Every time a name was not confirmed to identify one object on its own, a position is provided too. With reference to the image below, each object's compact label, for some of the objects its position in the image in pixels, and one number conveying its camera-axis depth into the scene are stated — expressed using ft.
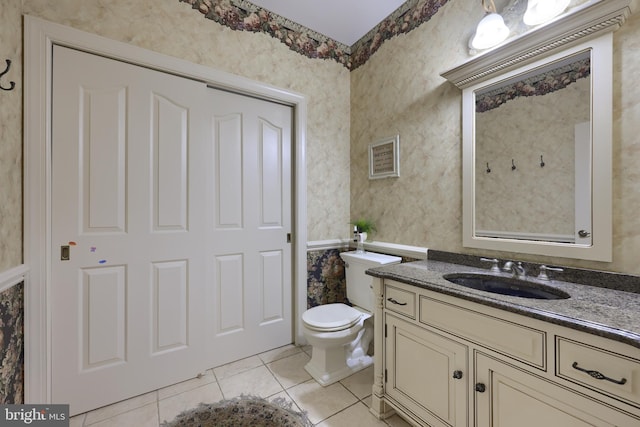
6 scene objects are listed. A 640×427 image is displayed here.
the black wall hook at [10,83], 3.71
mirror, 3.99
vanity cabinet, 2.64
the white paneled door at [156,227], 4.98
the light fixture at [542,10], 4.24
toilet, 5.83
